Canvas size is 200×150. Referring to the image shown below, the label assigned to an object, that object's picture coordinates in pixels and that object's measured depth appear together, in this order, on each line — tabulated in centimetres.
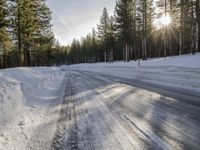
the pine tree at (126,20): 2469
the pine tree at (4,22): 1484
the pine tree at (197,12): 1507
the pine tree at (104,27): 3344
